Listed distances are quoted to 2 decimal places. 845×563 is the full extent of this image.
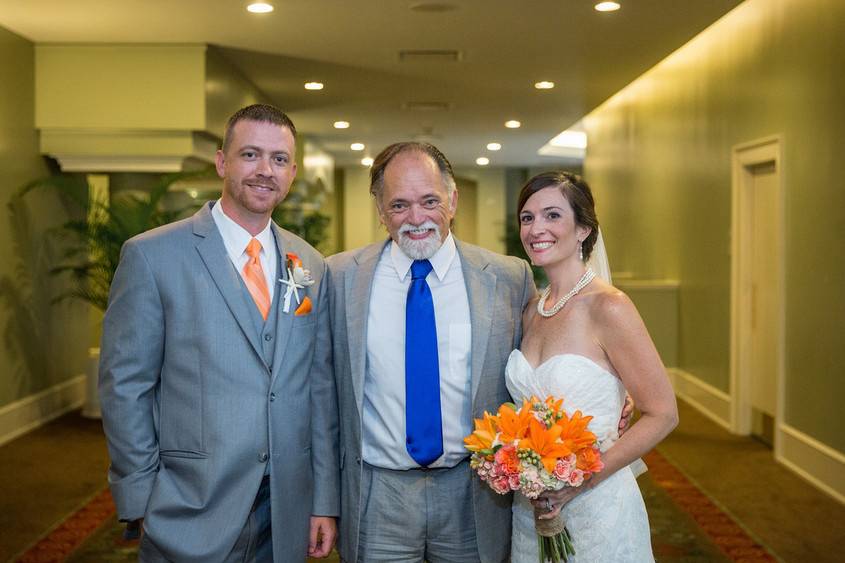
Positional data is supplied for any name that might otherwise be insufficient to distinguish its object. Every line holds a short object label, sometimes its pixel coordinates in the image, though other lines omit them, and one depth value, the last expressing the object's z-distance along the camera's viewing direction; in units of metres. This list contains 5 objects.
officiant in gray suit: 2.71
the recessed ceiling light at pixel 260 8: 6.97
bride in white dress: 2.59
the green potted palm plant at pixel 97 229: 8.38
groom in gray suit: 2.54
